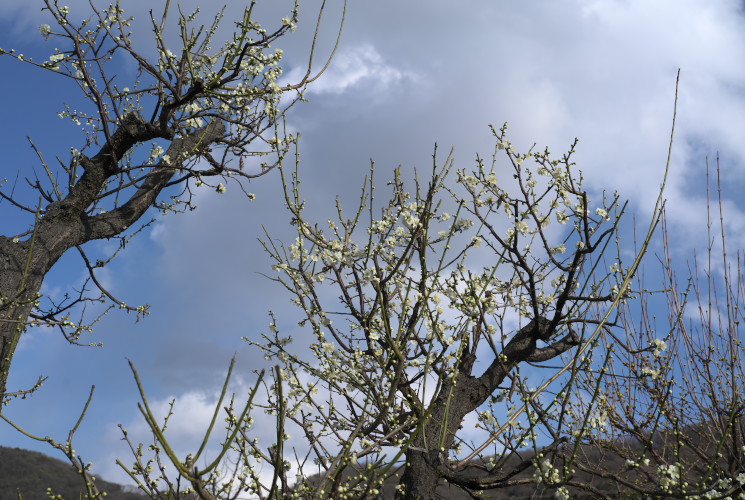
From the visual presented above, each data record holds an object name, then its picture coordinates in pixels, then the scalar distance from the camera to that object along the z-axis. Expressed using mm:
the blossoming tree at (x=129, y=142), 6031
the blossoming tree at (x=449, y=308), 4602
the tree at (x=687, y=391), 5777
